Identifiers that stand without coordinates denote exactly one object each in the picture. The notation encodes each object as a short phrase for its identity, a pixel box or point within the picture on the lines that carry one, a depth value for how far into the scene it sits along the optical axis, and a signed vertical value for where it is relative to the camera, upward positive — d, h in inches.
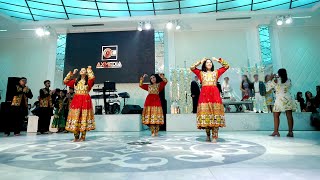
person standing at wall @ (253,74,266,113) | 248.4 +20.1
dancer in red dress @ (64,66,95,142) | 135.9 +5.8
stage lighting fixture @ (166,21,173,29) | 306.0 +132.3
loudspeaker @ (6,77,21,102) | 268.0 +40.5
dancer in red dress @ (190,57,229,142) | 121.2 +7.1
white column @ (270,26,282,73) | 323.9 +102.1
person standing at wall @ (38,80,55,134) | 203.8 +6.0
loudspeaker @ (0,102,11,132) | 224.8 +5.8
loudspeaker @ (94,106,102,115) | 259.6 +5.8
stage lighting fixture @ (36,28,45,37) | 317.6 +128.5
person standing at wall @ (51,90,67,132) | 221.5 +2.0
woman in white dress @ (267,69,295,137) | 146.1 +9.8
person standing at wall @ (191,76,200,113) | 233.9 +26.1
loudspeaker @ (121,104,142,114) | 238.7 +5.2
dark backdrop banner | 318.0 +95.1
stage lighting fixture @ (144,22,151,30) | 316.5 +136.0
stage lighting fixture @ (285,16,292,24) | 292.2 +131.9
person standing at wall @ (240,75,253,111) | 241.0 +29.0
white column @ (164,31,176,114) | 334.6 +101.4
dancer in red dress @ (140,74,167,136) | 165.6 +5.9
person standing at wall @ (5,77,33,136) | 190.9 +7.7
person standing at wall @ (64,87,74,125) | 222.2 +16.9
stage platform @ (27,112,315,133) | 206.5 -8.5
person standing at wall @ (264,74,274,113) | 222.1 +12.5
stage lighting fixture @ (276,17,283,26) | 295.1 +133.4
